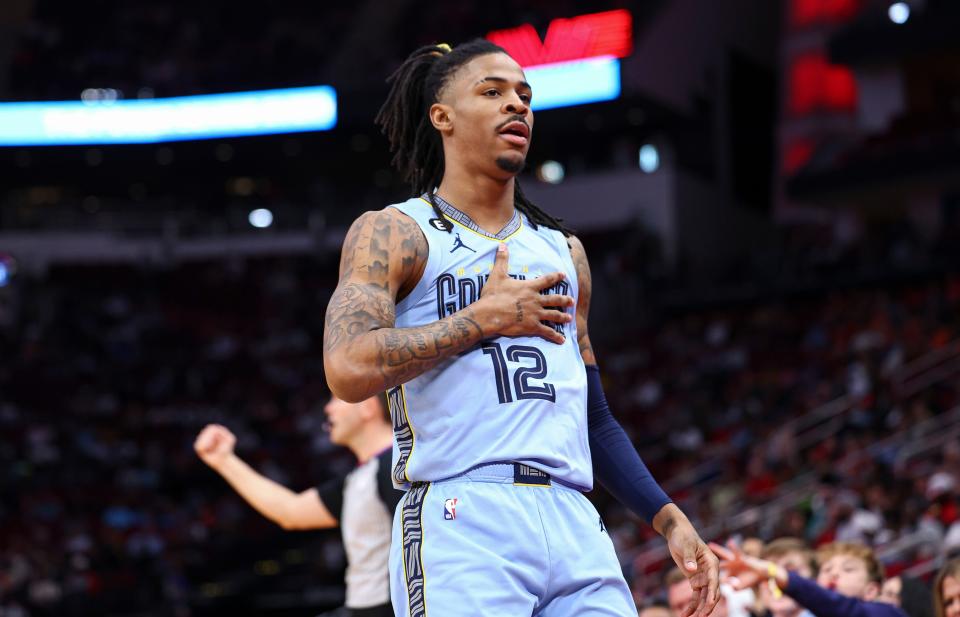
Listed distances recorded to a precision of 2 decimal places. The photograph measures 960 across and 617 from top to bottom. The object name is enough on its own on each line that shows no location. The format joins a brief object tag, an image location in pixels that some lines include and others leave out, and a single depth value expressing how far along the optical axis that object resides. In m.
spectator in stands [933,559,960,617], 4.96
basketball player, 2.94
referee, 5.34
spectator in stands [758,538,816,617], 6.00
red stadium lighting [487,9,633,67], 24.42
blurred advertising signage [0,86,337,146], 26.31
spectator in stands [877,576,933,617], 6.12
